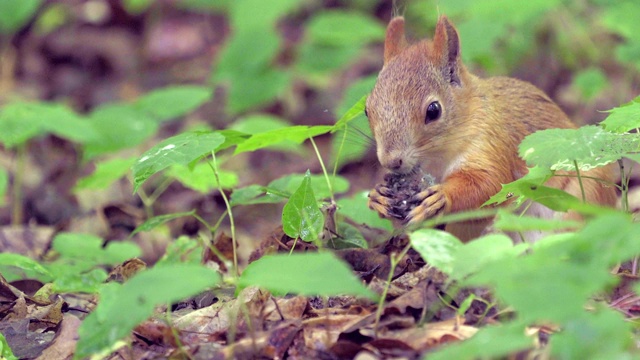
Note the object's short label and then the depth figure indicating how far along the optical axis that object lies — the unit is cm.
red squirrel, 673
